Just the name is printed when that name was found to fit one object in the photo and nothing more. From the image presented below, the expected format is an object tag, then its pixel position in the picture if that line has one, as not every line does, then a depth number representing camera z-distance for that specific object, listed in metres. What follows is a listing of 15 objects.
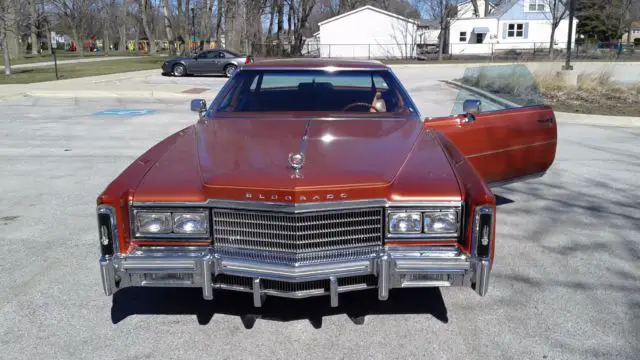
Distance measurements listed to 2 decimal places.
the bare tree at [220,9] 41.43
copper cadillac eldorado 3.17
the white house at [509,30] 50.97
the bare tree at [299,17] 48.62
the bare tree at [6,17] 21.97
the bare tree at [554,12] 39.16
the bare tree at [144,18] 45.97
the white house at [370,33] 50.12
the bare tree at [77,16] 55.81
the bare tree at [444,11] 44.25
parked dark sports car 26.78
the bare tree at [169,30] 47.81
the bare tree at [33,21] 33.66
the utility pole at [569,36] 18.23
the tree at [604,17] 56.78
